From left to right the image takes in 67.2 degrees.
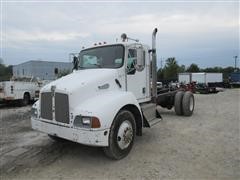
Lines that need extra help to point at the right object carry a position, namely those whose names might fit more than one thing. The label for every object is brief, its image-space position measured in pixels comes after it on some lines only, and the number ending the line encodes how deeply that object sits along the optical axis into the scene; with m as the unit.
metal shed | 38.22
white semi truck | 3.26
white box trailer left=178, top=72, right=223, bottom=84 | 23.96
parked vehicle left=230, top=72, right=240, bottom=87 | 29.29
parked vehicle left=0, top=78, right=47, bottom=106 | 10.75
